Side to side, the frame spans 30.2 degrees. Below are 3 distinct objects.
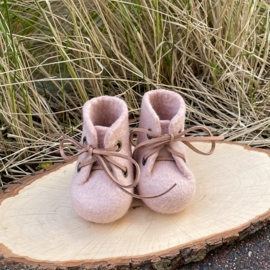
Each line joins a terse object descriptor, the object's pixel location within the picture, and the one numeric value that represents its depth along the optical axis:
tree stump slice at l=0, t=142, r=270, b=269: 0.41
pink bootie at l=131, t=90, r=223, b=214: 0.44
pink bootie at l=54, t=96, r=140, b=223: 0.44
